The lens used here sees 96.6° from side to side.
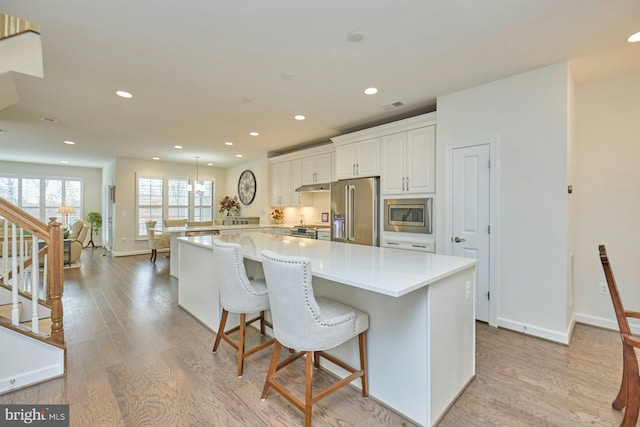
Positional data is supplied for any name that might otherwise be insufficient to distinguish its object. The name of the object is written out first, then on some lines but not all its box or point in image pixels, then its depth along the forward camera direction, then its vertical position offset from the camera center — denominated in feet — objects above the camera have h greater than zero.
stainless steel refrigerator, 13.73 +0.09
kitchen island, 5.22 -2.17
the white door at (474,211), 10.16 +0.09
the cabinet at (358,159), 13.88 +2.75
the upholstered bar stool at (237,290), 6.95 -1.95
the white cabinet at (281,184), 20.72 +2.15
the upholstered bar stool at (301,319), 5.10 -2.04
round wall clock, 25.94 +2.36
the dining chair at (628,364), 4.83 -2.62
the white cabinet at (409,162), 11.89 +2.27
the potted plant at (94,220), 29.17 -0.95
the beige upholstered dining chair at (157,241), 21.02 -2.20
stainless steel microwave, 12.05 -0.08
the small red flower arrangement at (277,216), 22.41 -0.30
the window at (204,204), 29.58 +0.79
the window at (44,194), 26.58 +1.62
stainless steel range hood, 17.43 +1.60
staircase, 6.44 -2.88
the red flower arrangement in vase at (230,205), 27.17 +0.65
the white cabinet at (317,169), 17.62 +2.78
